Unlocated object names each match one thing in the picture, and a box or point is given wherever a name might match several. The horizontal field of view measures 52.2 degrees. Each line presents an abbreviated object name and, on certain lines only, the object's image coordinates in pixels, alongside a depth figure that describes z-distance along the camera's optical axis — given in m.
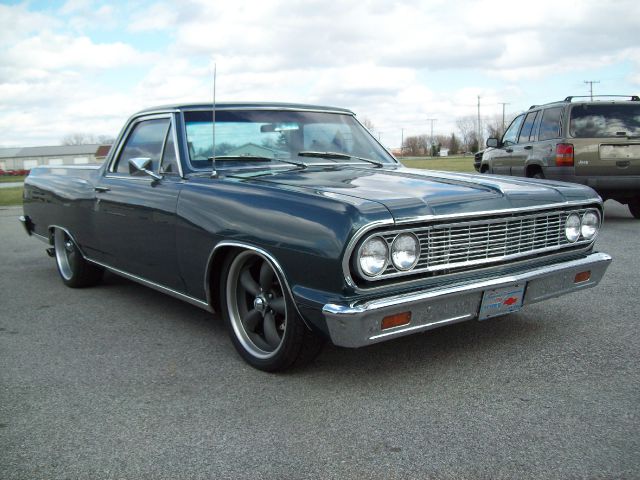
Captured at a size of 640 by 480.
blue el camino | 3.03
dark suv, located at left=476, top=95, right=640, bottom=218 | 8.82
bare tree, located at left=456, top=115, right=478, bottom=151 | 100.99
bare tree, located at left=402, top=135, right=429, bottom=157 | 108.31
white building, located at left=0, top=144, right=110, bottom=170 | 114.44
